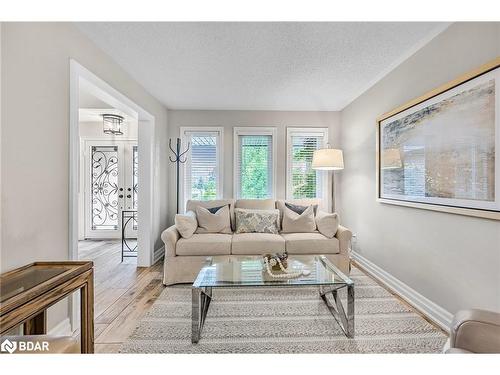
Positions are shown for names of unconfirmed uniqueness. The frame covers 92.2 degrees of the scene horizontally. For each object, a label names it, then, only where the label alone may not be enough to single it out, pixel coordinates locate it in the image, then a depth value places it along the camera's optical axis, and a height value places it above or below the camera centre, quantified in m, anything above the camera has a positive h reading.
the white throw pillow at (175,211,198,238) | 3.06 -0.47
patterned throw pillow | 3.42 -0.47
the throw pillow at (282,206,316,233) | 3.42 -0.48
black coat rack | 4.18 +0.59
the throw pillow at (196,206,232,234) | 3.38 -0.47
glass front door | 5.24 +0.07
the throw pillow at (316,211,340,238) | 3.13 -0.48
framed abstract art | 1.61 +0.34
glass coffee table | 1.84 -0.74
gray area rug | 1.75 -1.15
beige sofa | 2.88 -0.73
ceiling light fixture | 4.52 +1.27
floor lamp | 3.60 +0.43
